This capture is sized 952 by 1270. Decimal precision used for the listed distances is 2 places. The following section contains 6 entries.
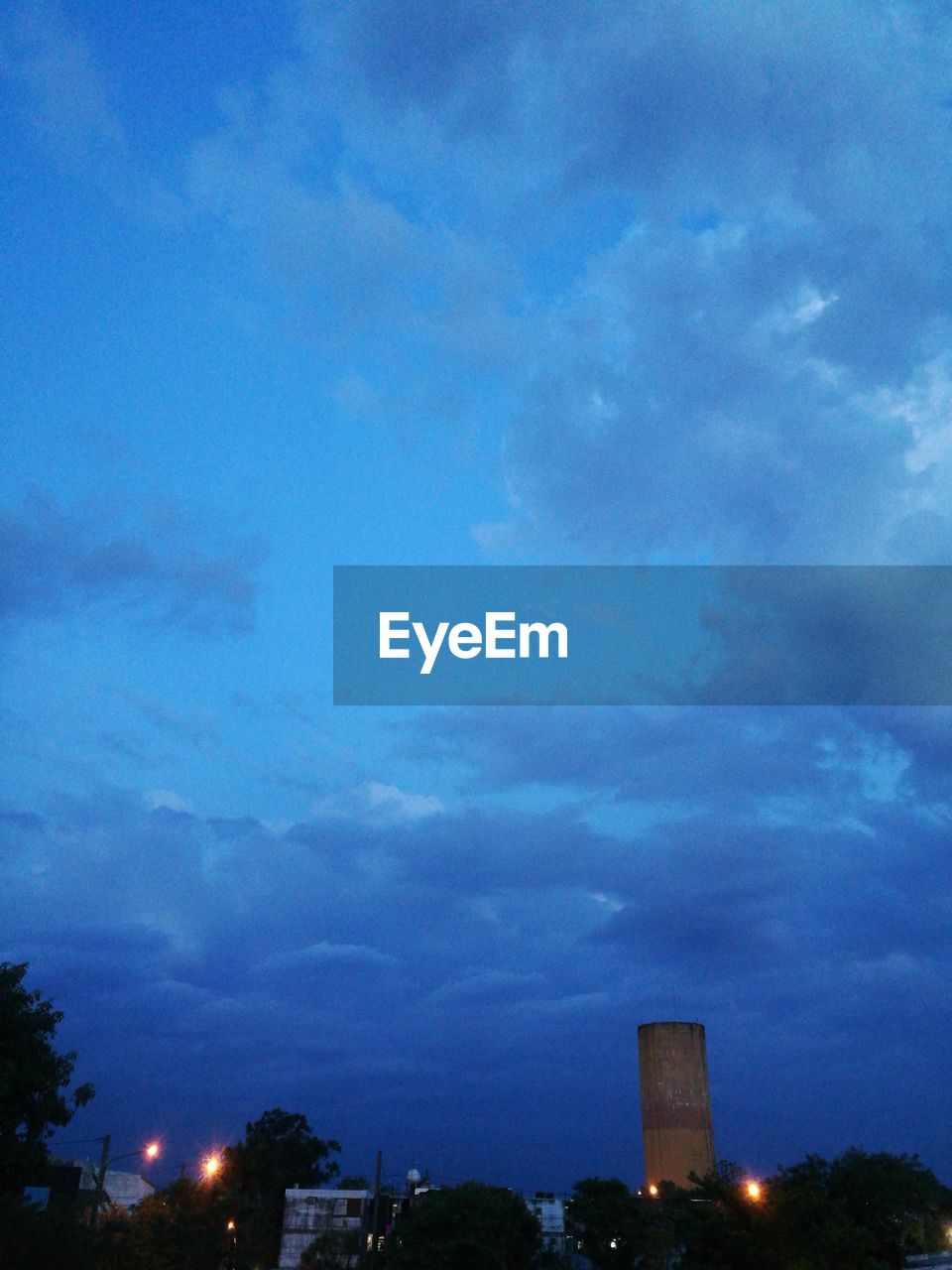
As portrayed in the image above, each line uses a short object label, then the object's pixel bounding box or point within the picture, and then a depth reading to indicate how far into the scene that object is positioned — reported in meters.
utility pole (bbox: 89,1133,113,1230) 50.07
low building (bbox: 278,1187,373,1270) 89.19
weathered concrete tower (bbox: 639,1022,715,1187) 105.56
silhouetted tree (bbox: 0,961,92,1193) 41.41
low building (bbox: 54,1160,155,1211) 72.31
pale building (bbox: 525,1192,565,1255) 98.67
